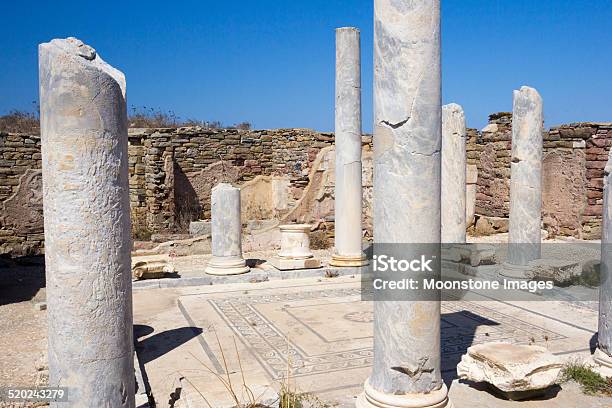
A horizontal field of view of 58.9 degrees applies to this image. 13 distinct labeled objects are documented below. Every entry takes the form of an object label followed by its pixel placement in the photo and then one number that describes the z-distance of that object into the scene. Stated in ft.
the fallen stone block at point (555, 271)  26.37
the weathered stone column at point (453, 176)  28.55
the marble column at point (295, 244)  33.47
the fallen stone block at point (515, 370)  13.48
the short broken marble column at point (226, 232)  31.30
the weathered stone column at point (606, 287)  15.07
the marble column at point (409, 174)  11.85
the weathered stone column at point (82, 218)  10.87
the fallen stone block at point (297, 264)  32.32
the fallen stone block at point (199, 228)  42.39
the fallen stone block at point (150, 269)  29.32
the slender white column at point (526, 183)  27.48
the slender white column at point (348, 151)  31.24
